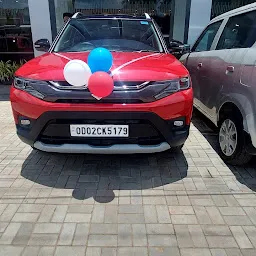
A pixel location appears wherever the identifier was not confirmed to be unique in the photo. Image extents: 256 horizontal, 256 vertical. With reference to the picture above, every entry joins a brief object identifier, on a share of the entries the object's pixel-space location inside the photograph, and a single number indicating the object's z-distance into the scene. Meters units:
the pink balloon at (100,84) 2.49
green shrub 8.06
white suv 2.87
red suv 2.67
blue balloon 2.62
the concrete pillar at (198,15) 7.80
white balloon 2.52
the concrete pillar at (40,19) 7.73
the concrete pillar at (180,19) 7.88
